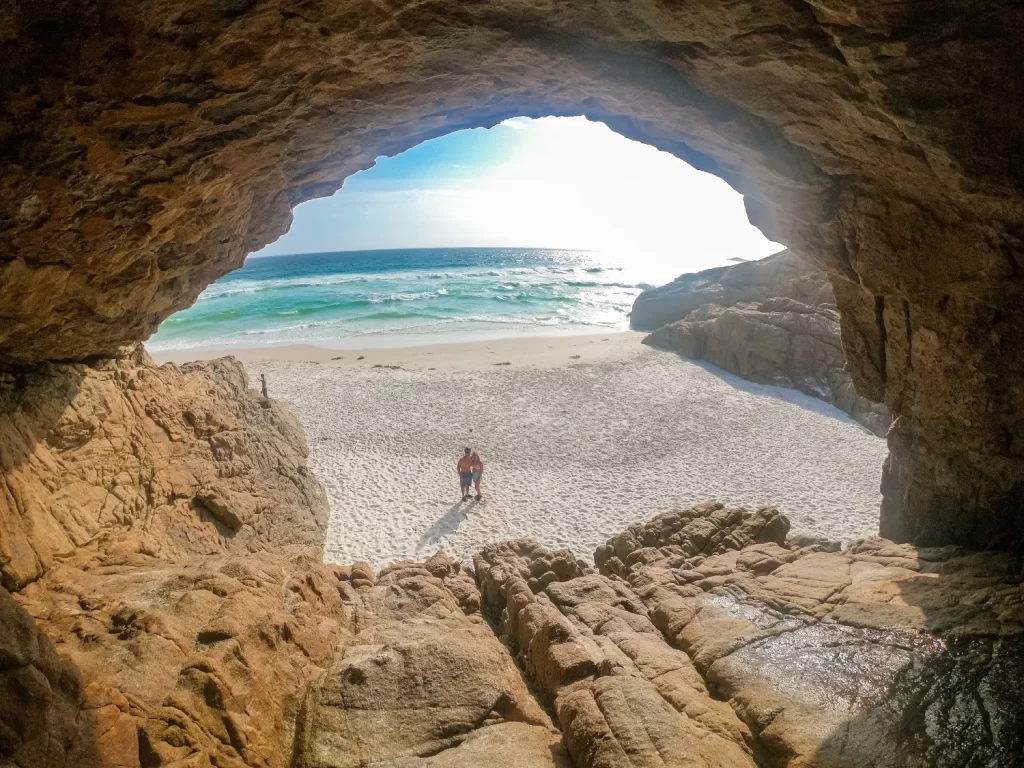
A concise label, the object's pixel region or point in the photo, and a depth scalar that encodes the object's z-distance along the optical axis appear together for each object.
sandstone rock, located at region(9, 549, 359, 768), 4.12
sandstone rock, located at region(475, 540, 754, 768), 4.53
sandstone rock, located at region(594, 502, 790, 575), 9.38
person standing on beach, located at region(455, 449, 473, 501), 13.27
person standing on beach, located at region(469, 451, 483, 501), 13.31
